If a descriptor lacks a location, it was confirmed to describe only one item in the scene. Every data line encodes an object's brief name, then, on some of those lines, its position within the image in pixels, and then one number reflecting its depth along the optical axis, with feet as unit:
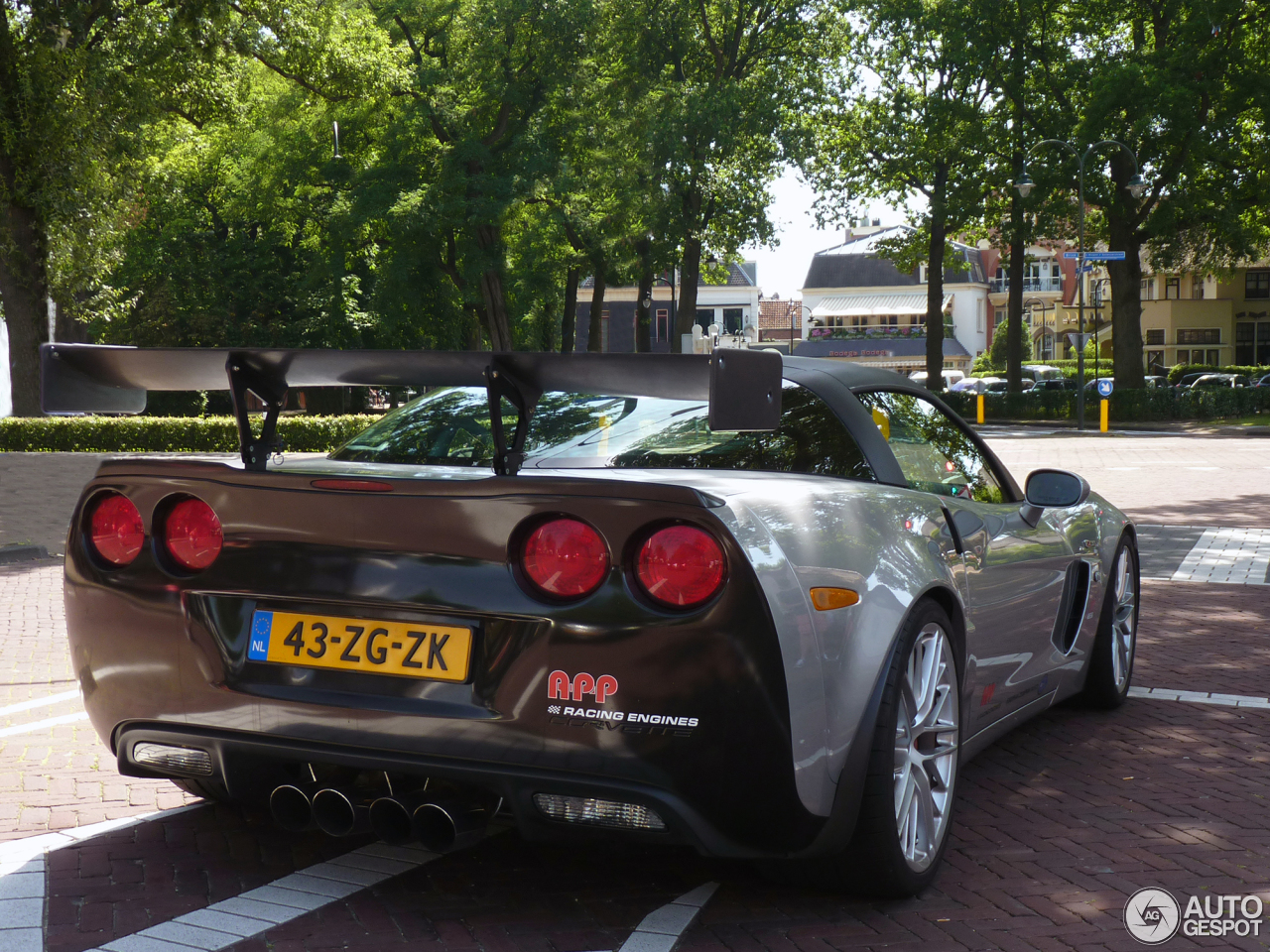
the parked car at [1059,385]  156.04
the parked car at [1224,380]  167.12
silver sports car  9.42
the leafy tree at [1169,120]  119.14
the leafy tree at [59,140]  59.36
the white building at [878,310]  280.31
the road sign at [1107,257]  104.89
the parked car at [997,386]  187.66
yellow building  242.78
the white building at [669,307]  293.43
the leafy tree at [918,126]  132.67
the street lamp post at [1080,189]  117.08
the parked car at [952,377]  230.27
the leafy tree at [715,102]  121.29
